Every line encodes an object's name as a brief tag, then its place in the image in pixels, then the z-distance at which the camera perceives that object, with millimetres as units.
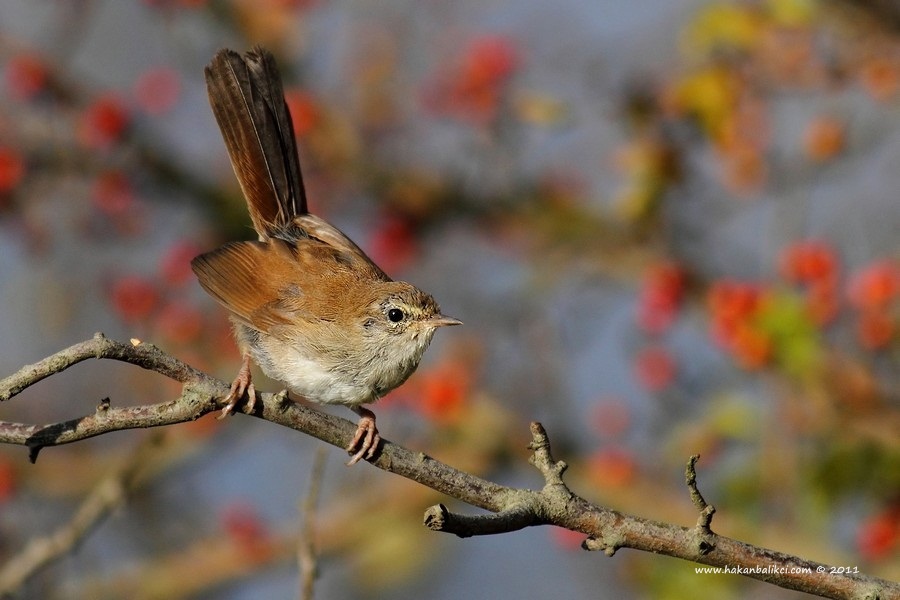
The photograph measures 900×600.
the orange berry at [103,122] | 11000
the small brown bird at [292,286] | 6512
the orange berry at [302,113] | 11453
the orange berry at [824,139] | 9977
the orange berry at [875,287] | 8891
